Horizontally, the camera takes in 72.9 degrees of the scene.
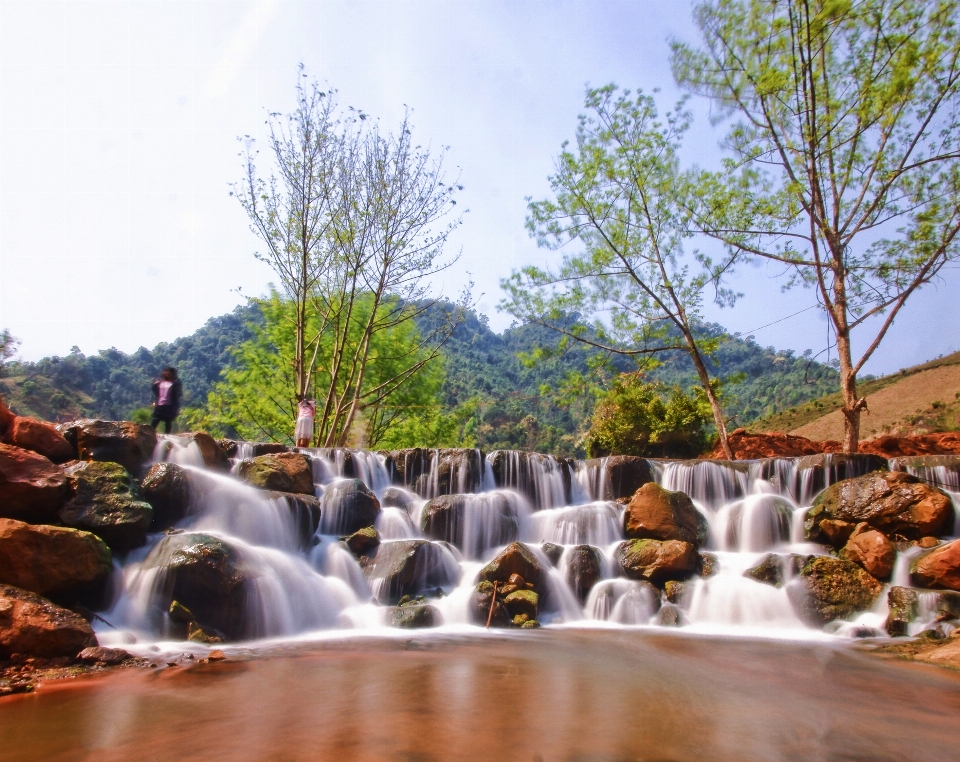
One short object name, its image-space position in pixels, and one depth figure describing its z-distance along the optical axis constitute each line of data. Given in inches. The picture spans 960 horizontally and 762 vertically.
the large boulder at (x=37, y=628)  232.4
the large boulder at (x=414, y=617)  355.9
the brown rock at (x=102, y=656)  240.4
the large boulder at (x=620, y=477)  568.7
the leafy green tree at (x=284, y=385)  957.8
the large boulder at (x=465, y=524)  467.2
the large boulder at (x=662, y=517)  459.2
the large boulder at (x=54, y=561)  264.5
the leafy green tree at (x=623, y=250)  693.3
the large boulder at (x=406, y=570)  389.4
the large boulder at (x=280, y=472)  449.7
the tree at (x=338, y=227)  719.7
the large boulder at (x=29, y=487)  297.4
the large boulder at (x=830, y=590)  374.0
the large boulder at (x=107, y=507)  321.1
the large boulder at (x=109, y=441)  378.9
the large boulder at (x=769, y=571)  403.5
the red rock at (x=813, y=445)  639.1
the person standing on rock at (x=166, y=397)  522.3
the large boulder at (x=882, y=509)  415.2
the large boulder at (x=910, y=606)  345.4
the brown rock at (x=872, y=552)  389.4
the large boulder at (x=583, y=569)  414.9
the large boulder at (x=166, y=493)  374.3
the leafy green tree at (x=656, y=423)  868.6
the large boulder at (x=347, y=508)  449.1
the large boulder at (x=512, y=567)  398.1
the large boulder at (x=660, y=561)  416.8
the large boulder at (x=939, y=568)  363.6
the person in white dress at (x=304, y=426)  650.8
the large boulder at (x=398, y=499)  497.4
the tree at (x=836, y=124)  565.6
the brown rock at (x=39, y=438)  351.3
